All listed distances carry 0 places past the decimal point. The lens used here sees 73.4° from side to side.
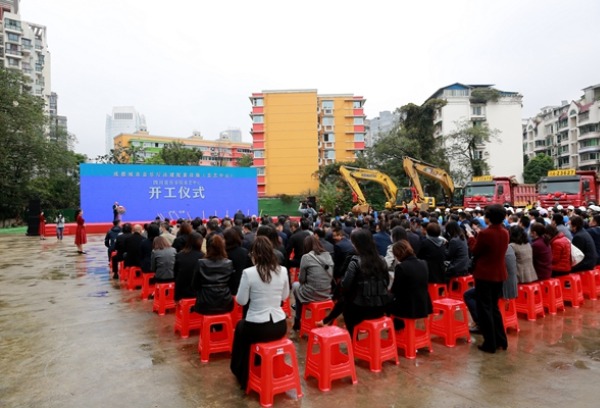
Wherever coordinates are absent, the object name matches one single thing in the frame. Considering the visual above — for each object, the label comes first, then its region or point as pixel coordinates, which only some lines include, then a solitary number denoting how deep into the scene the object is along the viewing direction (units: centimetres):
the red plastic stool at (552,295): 517
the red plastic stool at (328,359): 318
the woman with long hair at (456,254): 532
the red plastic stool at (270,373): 293
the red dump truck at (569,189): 1578
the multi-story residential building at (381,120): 9281
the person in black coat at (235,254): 417
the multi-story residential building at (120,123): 12112
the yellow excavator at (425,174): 1972
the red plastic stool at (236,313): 459
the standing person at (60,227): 1706
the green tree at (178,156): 3897
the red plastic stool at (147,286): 639
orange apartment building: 4125
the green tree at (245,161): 5103
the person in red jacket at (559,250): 530
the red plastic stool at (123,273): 771
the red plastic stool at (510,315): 452
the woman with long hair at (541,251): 498
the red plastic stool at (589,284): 593
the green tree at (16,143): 2358
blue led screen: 2086
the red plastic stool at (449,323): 415
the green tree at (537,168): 3800
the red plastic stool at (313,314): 432
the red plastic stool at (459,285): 557
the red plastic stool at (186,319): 452
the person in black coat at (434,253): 486
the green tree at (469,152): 3020
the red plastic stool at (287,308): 525
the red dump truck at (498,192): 1809
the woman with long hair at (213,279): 379
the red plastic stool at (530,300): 491
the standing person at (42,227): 1792
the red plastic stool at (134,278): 710
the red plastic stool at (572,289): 552
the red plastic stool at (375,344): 354
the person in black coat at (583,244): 556
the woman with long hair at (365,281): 357
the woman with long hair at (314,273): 423
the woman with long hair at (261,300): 303
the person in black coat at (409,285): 368
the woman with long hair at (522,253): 471
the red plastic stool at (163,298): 547
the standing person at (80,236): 1185
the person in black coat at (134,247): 692
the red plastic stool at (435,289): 513
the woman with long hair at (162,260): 546
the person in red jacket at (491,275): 389
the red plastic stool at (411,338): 383
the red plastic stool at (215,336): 380
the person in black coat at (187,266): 451
